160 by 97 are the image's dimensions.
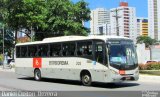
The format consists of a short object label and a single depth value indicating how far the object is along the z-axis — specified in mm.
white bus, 14848
